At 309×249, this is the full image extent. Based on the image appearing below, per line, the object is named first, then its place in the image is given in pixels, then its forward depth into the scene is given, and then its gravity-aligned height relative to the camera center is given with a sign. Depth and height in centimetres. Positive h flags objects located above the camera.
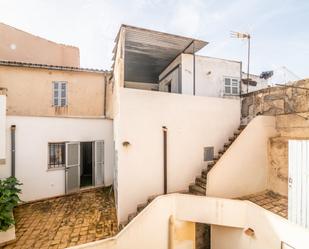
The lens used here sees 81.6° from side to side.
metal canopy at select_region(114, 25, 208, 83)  758 +371
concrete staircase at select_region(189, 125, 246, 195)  766 -252
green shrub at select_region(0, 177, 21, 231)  598 -281
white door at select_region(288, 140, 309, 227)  506 -178
